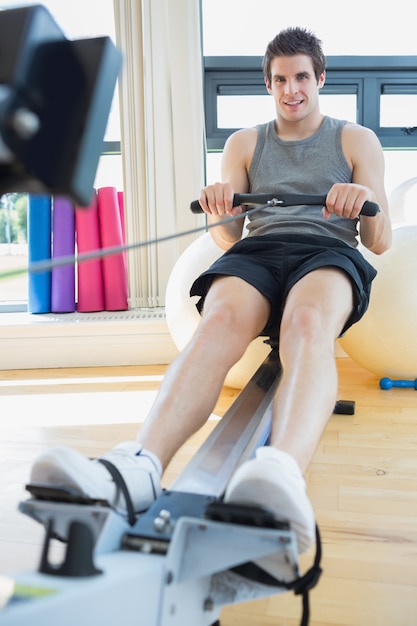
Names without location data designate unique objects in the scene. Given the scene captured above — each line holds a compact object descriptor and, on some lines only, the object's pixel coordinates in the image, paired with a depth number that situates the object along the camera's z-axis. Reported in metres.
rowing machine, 0.66
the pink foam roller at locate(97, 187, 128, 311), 3.11
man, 0.92
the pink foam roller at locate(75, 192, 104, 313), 3.09
